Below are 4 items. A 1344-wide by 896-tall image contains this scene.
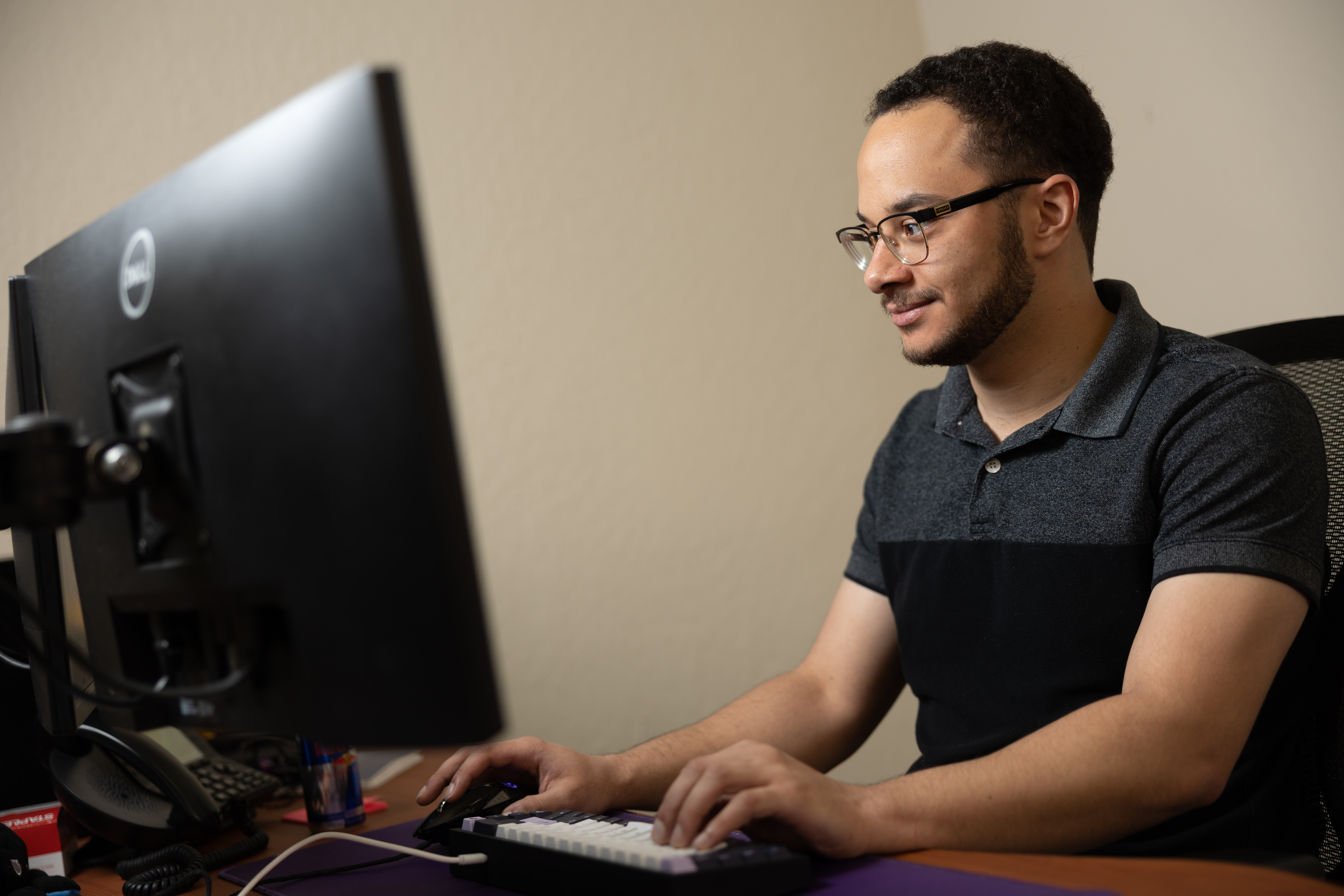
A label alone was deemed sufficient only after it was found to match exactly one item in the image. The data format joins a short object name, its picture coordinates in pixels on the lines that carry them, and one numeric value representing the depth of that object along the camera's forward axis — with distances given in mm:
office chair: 845
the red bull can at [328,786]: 970
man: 748
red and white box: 896
